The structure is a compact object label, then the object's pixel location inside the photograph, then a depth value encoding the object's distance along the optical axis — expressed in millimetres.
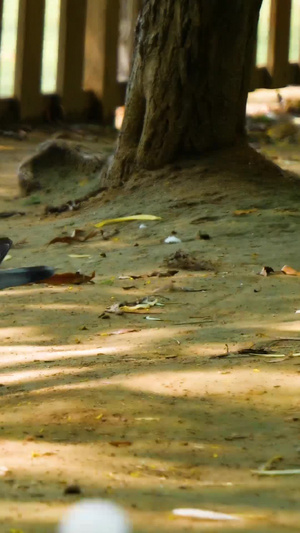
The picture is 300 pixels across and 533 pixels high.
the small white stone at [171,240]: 12273
